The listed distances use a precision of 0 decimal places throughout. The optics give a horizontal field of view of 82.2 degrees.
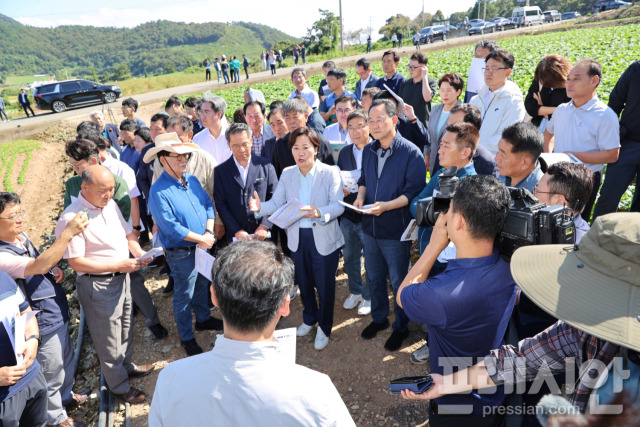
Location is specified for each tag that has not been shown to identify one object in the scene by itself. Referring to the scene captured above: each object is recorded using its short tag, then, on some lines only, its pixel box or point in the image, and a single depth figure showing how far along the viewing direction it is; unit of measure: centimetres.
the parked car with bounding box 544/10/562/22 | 4134
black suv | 1997
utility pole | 3256
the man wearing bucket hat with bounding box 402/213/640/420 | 110
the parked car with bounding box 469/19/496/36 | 3656
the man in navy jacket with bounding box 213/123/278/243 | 399
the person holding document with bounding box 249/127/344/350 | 357
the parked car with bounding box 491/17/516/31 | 3706
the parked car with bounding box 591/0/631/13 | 3877
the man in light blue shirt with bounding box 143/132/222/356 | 356
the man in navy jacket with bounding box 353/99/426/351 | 337
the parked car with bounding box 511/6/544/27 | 3775
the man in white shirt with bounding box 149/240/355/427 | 126
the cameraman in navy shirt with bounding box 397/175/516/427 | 177
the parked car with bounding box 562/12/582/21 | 4412
